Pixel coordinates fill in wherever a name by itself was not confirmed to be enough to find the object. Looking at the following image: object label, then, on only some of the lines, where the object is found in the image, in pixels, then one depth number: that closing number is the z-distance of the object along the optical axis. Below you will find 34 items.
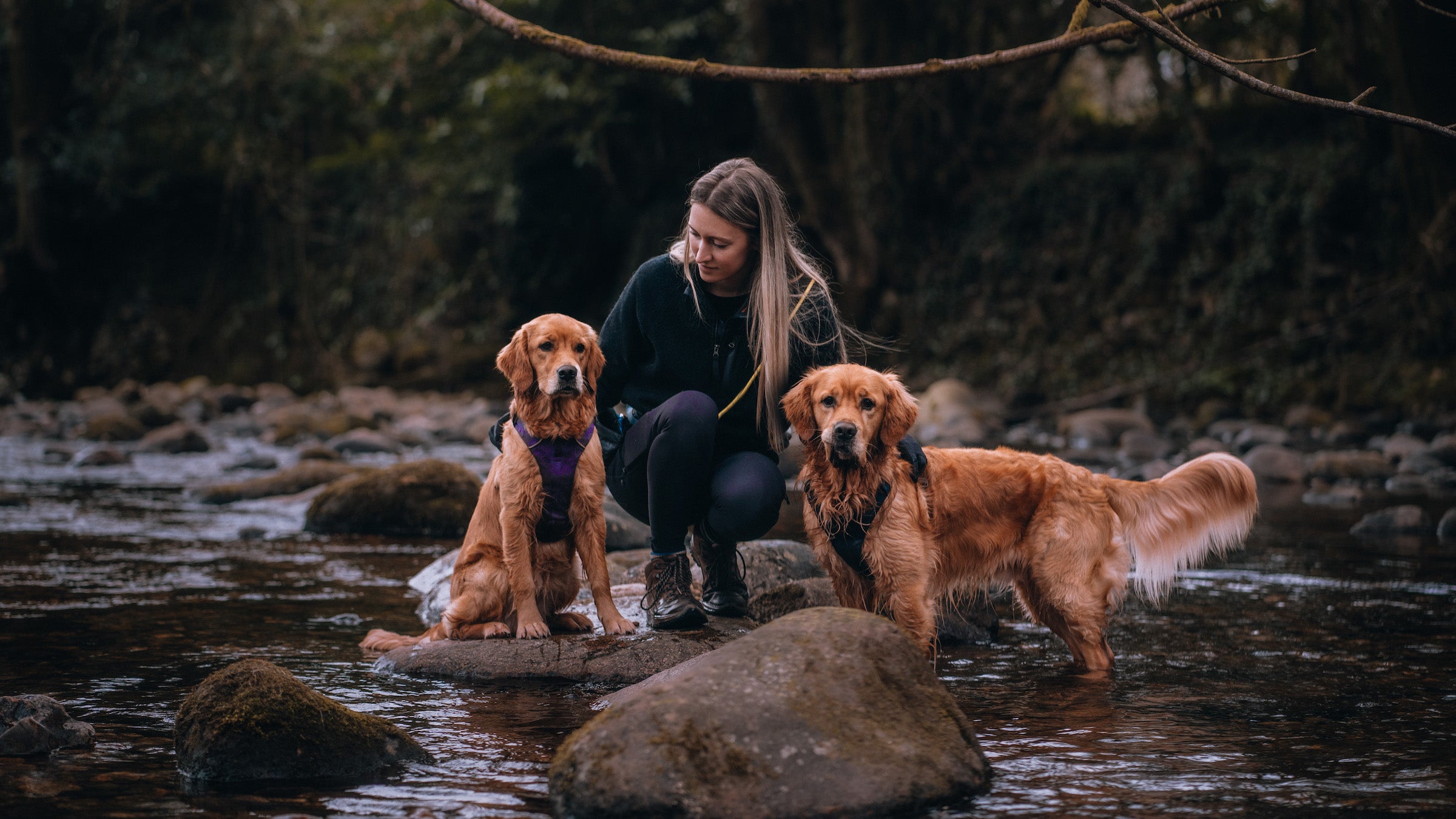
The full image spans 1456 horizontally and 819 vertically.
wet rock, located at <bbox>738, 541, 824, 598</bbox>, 5.33
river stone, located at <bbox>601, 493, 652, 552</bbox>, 7.08
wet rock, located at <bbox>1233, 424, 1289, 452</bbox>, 11.50
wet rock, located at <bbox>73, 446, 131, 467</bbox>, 11.81
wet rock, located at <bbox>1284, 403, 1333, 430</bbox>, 12.55
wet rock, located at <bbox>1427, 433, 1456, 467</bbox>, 9.77
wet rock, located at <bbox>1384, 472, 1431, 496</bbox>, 9.02
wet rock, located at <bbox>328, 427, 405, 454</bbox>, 13.20
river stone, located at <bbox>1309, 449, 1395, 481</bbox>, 9.73
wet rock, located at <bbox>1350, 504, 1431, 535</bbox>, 7.27
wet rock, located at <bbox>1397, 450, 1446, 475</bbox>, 9.66
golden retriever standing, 4.05
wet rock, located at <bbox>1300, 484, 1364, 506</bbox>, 8.66
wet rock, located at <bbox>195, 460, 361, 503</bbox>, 9.43
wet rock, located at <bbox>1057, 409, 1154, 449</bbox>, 12.60
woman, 4.28
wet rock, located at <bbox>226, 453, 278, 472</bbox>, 11.51
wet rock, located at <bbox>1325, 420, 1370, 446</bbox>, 11.66
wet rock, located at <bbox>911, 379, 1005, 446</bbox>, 13.10
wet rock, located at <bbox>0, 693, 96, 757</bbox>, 3.15
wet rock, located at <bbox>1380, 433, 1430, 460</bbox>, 10.35
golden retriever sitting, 4.18
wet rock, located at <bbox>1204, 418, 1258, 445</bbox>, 12.43
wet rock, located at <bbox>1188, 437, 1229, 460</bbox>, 11.12
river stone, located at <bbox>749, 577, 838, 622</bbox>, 4.84
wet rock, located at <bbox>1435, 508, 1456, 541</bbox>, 7.06
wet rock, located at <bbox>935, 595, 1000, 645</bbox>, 4.96
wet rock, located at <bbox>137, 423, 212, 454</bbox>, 13.33
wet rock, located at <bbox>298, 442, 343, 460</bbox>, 11.73
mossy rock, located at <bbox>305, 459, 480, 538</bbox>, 7.78
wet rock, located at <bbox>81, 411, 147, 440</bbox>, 14.38
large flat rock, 4.09
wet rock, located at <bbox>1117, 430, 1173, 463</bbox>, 11.17
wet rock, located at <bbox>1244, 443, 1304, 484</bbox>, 9.91
